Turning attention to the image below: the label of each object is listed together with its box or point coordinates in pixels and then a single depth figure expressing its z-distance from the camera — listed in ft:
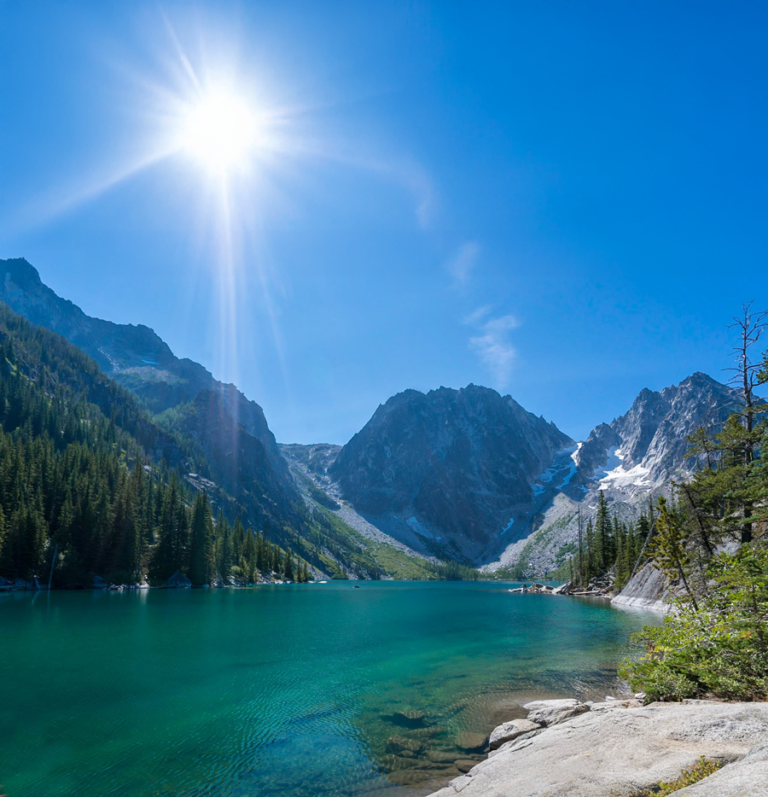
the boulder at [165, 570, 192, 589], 358.80
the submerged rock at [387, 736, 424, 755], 62.23
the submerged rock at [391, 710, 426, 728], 72.02
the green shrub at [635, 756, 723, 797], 23.11
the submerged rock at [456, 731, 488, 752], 62.39
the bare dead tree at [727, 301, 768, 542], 99.74
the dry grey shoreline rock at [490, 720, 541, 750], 58.23
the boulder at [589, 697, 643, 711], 53.31
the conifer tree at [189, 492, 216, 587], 378.12
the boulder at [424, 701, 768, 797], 21.83
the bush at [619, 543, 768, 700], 42.86
